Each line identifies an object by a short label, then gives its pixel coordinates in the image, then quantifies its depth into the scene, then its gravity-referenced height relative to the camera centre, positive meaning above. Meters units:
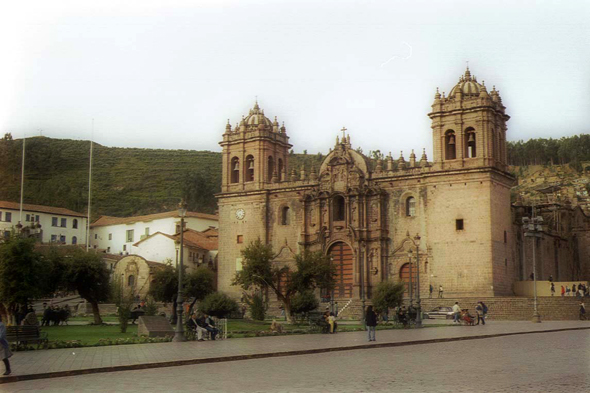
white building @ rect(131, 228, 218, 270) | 69.06 +3.45
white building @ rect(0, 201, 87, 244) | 71.69 +6.59
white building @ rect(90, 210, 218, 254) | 77.69 +6.12
